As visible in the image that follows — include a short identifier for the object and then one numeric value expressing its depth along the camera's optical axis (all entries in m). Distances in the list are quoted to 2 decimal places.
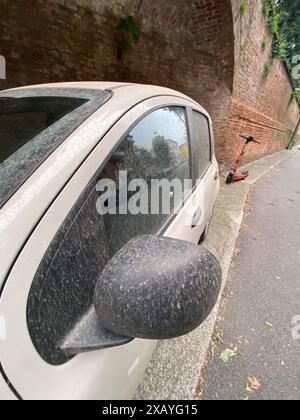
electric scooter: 6.51
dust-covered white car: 0.62
